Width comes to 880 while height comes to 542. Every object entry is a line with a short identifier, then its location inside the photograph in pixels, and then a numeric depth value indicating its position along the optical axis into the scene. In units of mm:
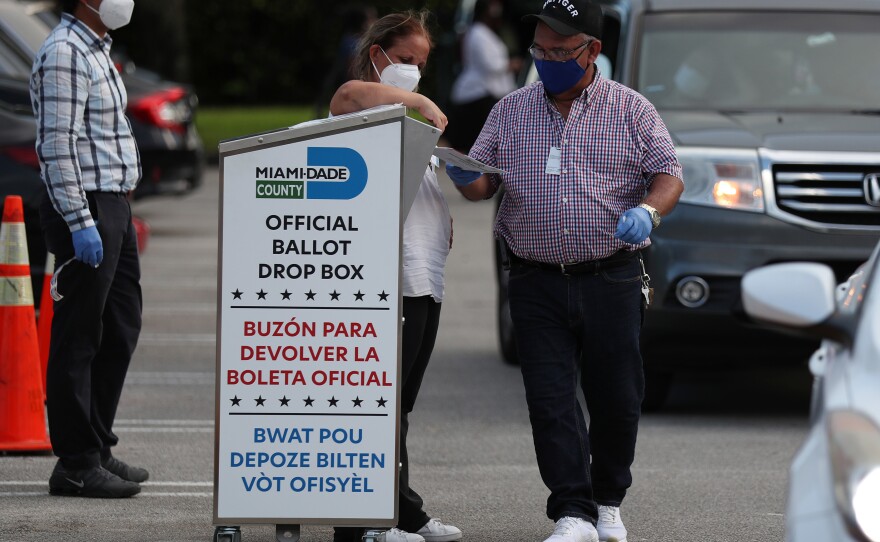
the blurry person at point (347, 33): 36156
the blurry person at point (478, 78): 37531
